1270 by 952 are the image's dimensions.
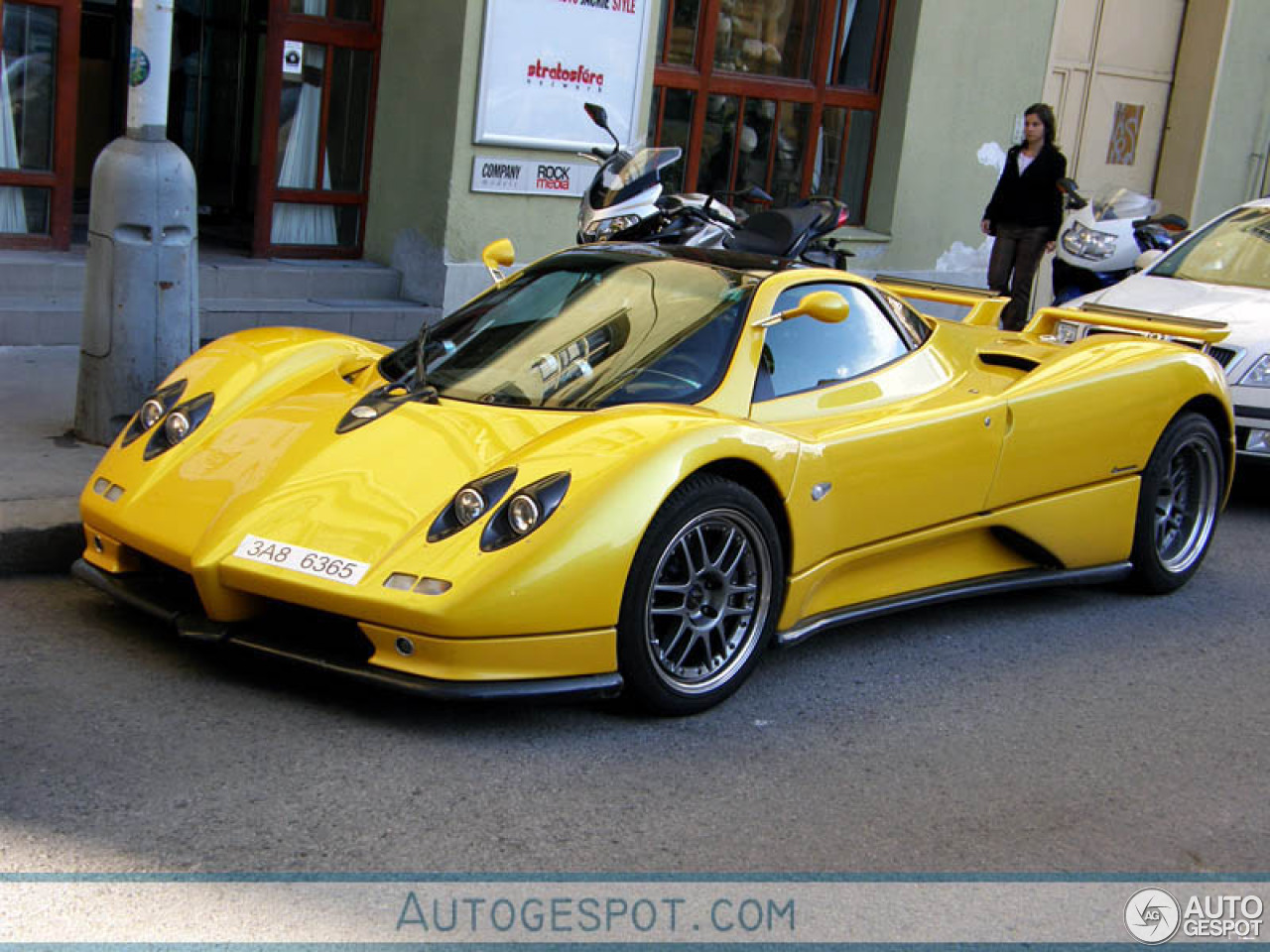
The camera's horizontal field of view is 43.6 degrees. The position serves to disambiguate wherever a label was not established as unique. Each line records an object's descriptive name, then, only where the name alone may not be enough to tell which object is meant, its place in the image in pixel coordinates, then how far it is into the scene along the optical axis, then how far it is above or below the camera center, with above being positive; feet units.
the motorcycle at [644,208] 25.70 -1.37
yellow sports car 14.08 -3.52
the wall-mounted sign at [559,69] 34.14 +0.95
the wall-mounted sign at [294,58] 34.09 +0.52
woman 37.55 -1.04
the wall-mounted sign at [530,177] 34.73 -1.45
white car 26.14 -1.92
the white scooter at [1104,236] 34.45 -1.25
